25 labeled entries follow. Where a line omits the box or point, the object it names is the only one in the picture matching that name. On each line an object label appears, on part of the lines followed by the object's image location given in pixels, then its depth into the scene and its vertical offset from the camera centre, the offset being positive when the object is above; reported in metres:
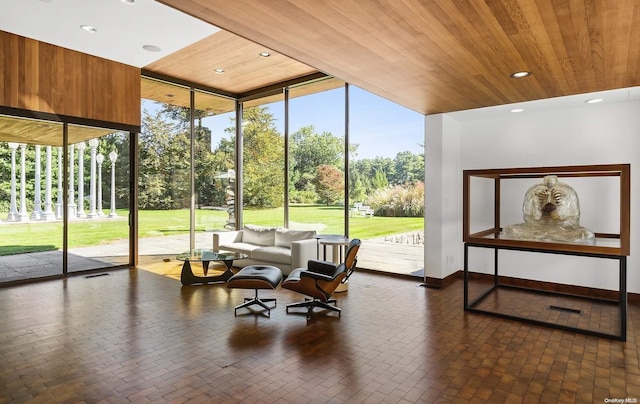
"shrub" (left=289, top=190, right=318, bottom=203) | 7.33 +0.04
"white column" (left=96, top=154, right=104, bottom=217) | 6.59 +0.30
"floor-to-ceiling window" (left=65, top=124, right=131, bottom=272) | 6.28 +0.03
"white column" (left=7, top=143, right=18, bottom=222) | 5.66 +0.21
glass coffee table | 5.54 -0.99
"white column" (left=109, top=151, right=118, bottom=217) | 6.73 +0.30
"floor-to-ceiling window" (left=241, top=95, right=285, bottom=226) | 7.88 +0.82
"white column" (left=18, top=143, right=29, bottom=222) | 5.76 +0.23
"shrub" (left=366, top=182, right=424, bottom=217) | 6.18 -0.05
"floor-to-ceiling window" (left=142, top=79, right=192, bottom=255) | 7.25 +0.58
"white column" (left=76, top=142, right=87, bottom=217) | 6.35 +0.32
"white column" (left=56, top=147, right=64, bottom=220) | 6.12 +0.10
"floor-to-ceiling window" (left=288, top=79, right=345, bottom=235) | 6.95 +0.82
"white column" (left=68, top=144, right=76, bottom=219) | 6.24 +0.09
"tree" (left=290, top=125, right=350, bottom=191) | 7.00 +0.89
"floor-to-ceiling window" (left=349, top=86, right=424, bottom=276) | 6.20 +0.30
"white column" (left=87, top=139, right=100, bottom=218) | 6.49 +0.28
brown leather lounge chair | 4.02 -0.91
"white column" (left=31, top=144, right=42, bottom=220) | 5.91 +0.09
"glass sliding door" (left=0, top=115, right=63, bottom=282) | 5.60 -0.01
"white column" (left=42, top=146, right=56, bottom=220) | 6.02 +0.11
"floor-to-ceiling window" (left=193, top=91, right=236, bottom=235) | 8.05 +0.78
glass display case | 3.66 -0.47
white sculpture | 3.98 -0.19
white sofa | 5.87 -0.85
